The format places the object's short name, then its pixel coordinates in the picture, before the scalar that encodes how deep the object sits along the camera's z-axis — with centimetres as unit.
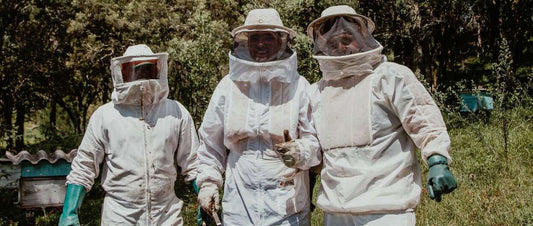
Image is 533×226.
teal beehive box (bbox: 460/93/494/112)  841
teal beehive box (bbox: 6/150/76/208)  706
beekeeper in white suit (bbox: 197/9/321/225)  298
